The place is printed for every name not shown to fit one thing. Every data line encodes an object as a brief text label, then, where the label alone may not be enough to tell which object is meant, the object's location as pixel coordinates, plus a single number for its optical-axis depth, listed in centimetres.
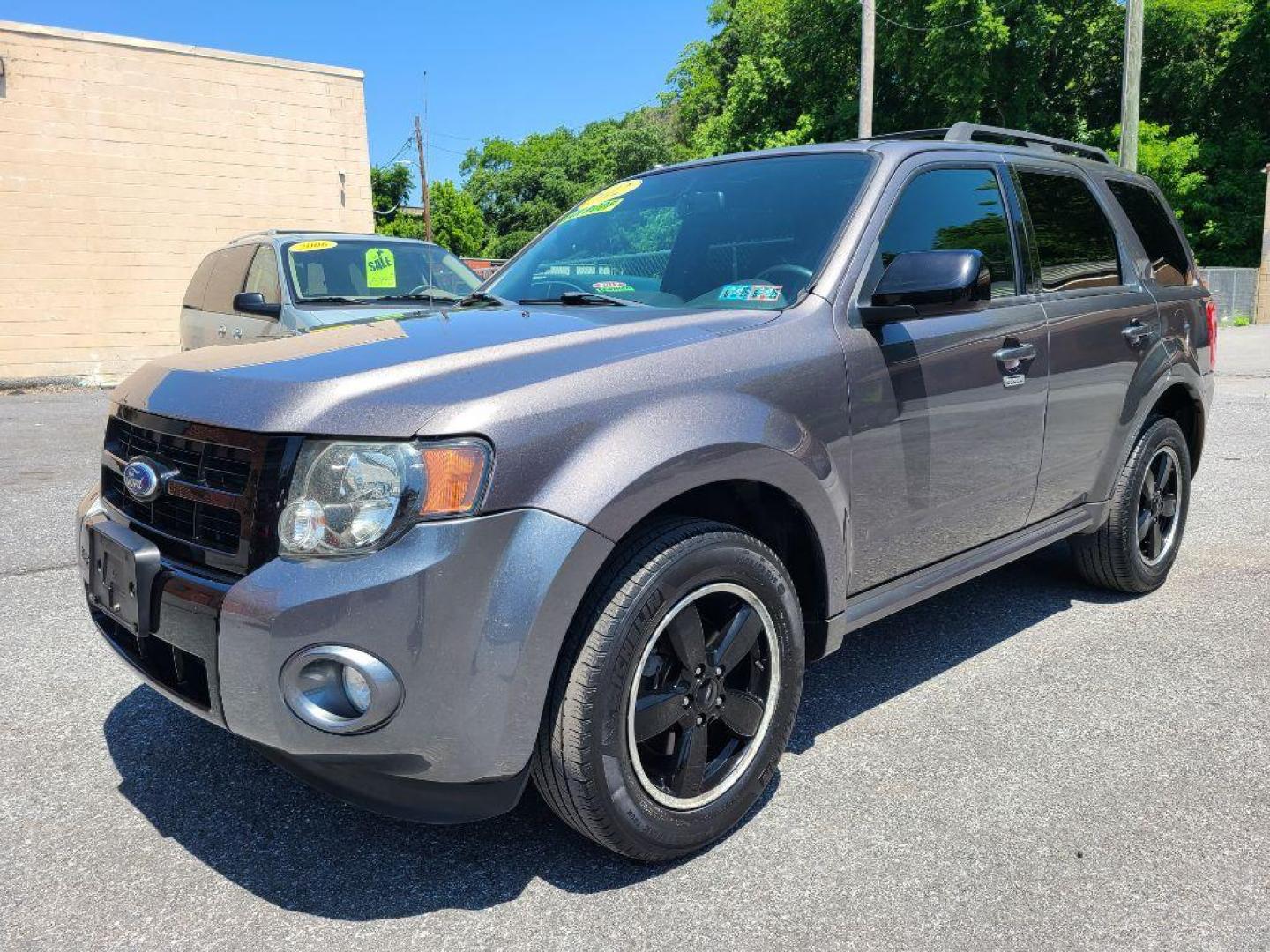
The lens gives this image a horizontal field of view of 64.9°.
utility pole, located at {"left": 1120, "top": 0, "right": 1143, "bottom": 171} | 1562
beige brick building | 1488
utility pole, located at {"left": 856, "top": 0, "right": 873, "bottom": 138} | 1827
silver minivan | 718
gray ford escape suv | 200
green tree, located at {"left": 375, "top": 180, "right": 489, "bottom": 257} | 6134
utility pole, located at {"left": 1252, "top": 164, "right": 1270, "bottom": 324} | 2964
